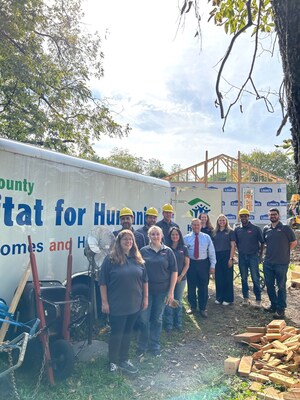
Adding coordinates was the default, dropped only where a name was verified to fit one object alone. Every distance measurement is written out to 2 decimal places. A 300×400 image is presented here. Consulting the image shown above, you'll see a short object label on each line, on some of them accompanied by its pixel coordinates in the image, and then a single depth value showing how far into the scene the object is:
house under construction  21.36
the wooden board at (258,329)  5.74
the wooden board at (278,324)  5.55
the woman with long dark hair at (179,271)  6.11
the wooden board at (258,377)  4.35
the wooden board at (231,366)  4.61
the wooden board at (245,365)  4.53
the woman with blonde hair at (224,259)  7.55
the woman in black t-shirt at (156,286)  5.10
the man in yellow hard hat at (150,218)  6.39
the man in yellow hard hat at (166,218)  6.62
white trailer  4.43
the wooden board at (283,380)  4.13
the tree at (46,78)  10.24
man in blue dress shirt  6.88
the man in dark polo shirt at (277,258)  6.90
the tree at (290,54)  2.16
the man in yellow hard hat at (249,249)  7.47
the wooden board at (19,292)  4.16
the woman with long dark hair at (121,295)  4.45
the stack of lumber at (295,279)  9.02
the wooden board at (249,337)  5.48
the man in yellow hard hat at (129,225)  5.91
